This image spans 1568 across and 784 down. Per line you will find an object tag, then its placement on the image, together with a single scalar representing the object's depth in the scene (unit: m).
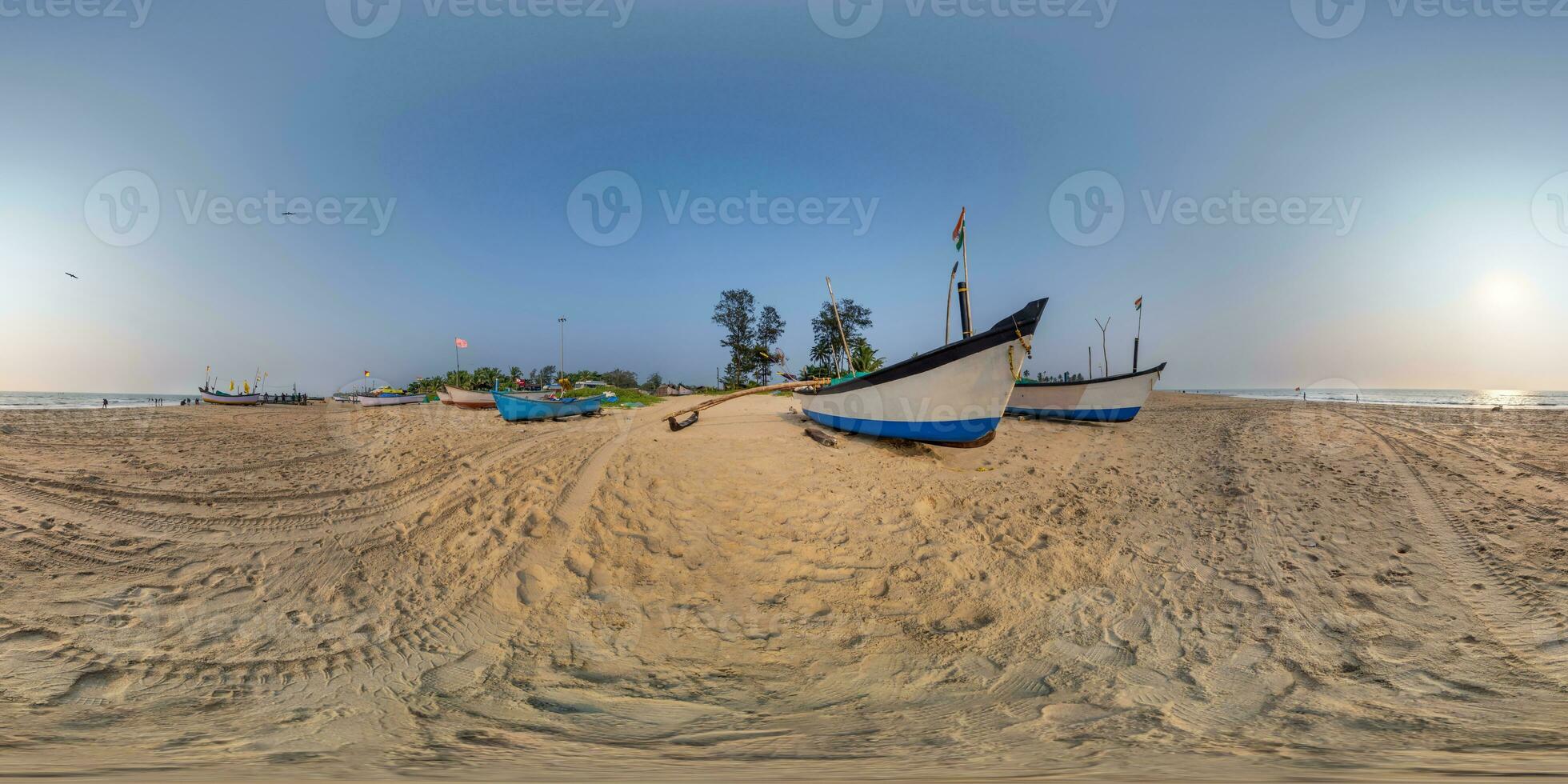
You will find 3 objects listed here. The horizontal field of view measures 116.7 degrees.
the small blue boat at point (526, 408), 17.78
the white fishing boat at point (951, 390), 8.30
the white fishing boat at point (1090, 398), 16.19
